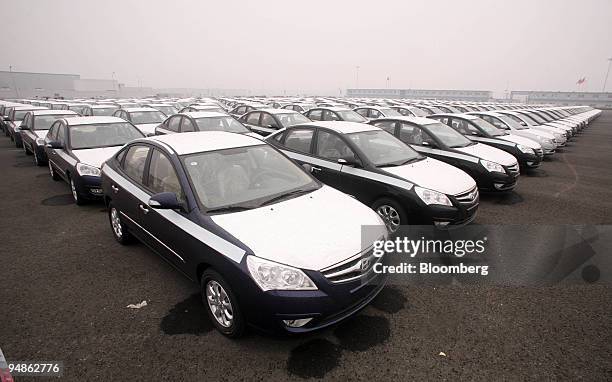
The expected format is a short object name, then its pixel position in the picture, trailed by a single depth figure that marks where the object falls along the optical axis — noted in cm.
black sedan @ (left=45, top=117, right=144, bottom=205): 621
